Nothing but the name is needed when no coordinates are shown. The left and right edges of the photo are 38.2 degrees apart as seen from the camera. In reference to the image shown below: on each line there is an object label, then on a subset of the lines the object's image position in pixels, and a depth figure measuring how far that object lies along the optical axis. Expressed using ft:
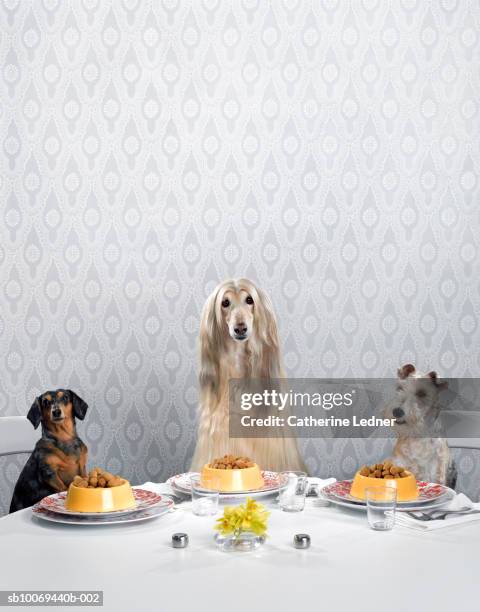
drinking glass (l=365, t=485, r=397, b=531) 4.94
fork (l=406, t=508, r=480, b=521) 5.11
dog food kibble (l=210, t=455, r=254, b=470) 5.82
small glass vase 4.47
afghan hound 8.08
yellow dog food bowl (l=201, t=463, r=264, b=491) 5.72
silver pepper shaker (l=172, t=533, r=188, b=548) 4.52
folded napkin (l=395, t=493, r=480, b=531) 4.97
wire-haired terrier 7.11
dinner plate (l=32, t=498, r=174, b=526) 4.96
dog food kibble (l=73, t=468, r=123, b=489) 5.16
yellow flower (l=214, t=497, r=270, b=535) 4.44
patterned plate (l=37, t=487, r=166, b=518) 5.05
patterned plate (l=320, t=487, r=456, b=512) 5.34
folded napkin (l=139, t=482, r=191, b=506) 5.89
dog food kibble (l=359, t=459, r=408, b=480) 5.48
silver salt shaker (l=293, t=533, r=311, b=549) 4.50
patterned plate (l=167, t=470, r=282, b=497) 5.71
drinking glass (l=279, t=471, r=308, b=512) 5.50
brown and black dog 7.52
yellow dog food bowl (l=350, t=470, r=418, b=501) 5.40
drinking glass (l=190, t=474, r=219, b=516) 5.37
